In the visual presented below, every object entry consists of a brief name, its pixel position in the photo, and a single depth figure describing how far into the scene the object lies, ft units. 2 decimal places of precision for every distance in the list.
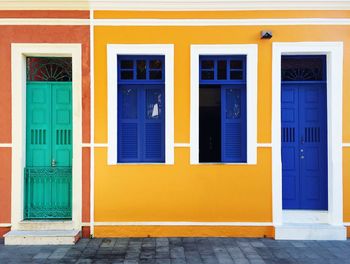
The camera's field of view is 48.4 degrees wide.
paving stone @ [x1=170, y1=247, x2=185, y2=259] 20.76
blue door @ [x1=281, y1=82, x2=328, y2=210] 25.00
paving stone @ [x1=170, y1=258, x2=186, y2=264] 19.88
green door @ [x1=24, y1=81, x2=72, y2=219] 24.80
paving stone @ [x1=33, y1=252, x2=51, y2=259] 20.75
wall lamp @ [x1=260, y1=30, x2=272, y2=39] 23.85
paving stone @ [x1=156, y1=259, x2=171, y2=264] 19.89
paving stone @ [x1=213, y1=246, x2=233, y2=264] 20.04
